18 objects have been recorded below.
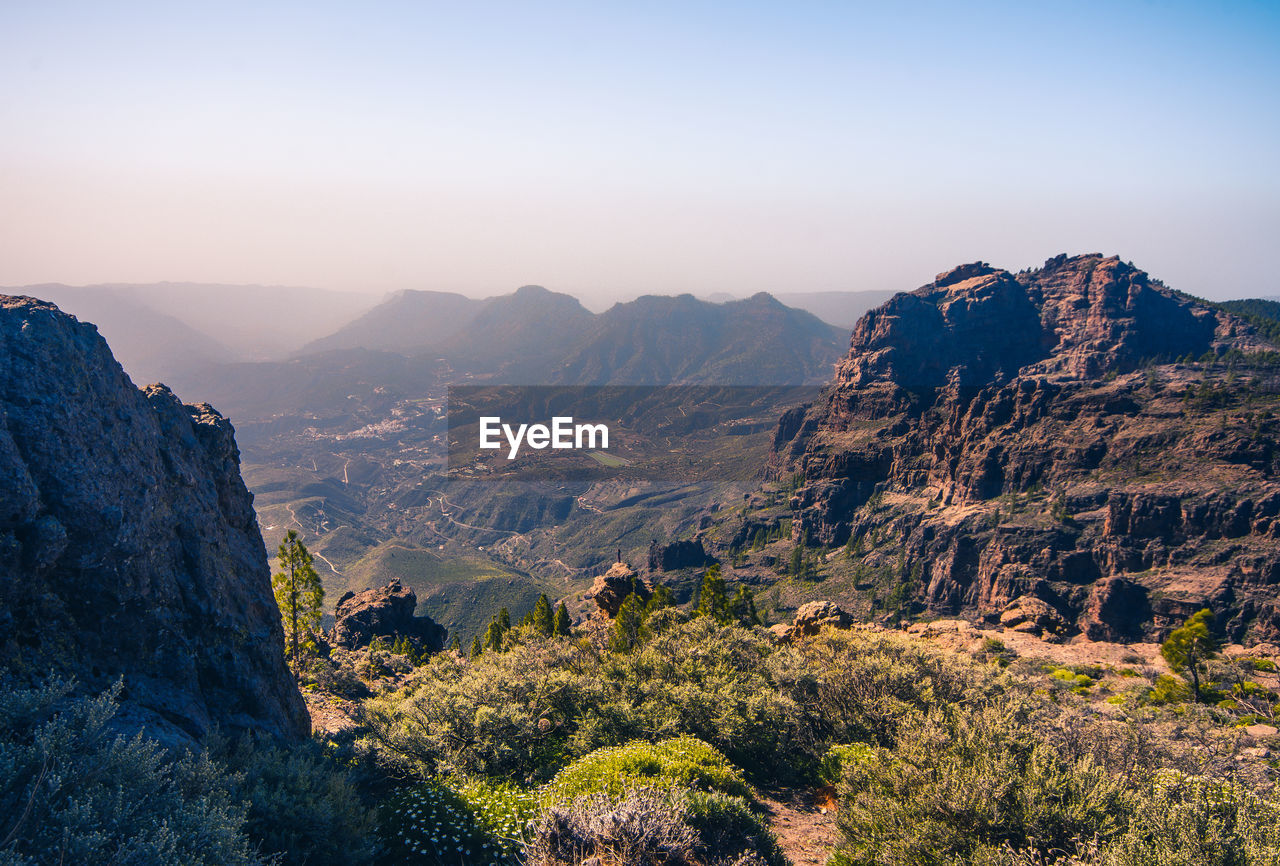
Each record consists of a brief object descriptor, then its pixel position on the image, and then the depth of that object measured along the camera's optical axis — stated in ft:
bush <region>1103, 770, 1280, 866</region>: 35.86
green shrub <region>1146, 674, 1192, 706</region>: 164.25
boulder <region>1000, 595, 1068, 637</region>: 270.05
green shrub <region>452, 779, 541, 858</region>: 49.83
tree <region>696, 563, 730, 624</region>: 195.31
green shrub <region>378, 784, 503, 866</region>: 49.37
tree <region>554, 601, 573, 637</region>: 207.97
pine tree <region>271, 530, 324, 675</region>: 136.98
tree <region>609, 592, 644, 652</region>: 168.94
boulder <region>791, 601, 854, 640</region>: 169.17
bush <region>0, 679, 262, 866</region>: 27.55
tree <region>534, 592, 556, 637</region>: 203.51
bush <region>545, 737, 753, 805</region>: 53.98
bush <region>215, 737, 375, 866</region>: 40.34
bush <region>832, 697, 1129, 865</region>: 44.32
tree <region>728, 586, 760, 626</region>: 207.62
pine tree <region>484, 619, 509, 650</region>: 220.43
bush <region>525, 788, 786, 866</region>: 39.50
